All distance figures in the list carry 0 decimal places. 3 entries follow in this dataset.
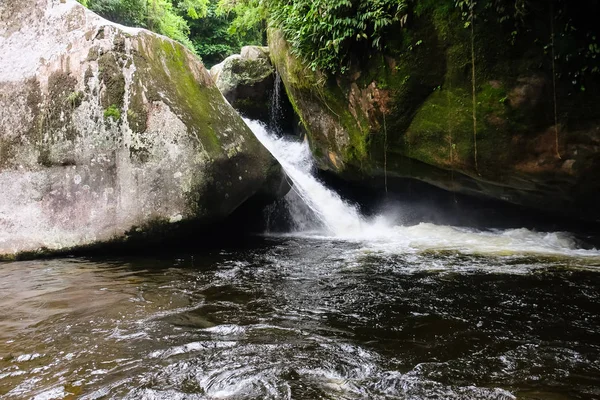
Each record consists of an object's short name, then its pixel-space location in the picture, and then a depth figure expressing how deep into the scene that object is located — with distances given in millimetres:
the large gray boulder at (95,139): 6371
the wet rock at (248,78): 12867
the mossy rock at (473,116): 5328
